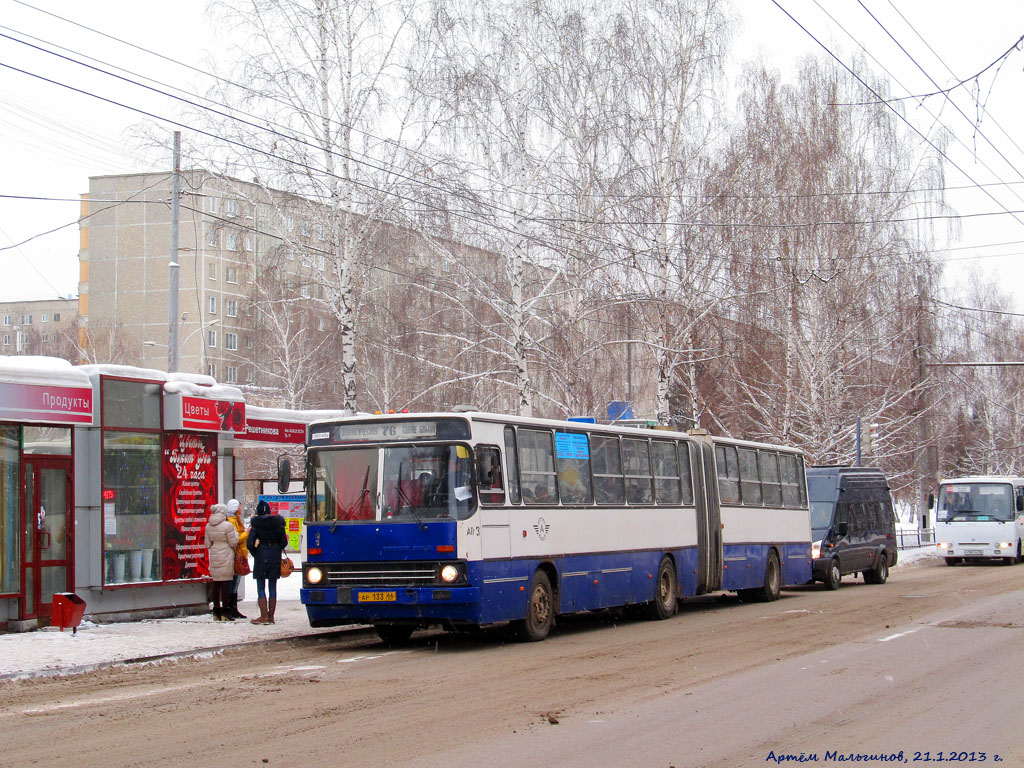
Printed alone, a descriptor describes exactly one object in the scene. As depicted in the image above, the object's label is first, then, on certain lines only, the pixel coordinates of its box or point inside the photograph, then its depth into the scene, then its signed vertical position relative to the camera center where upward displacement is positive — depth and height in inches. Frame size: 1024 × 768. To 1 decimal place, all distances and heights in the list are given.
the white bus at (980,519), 1453.0 -8.3
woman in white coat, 657.0 -0.2
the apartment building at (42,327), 3213.8 +695.4
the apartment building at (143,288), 2748.5 +598.2
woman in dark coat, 650.2 -5.1
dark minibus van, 1047.0 -7.3
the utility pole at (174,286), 984.9 +214.3
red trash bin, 579.8 -28.8
